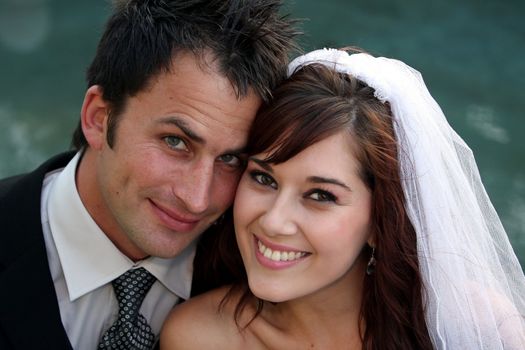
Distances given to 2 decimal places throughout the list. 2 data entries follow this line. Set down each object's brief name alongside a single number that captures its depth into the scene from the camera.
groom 2.26
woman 2.19
